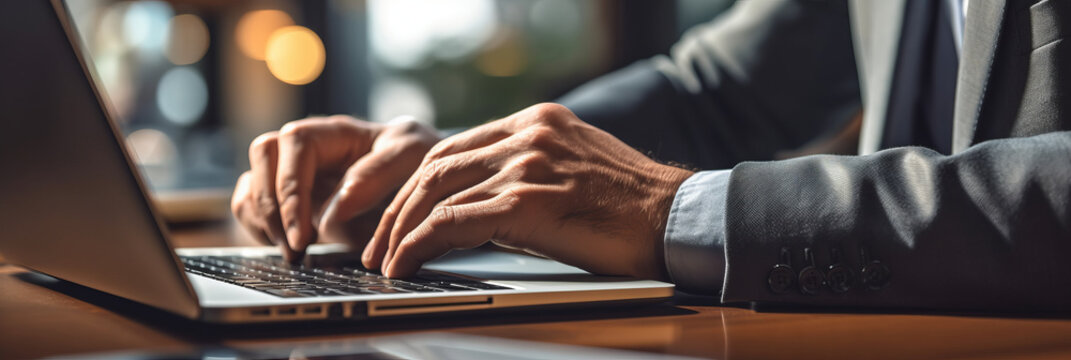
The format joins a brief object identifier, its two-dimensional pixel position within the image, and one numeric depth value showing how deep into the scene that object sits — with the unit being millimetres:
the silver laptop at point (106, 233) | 405
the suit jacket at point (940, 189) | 545
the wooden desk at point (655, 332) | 407
